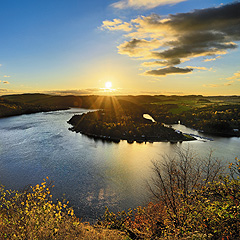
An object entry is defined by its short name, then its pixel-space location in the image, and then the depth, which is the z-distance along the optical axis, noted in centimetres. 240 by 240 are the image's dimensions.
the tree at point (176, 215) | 1206
